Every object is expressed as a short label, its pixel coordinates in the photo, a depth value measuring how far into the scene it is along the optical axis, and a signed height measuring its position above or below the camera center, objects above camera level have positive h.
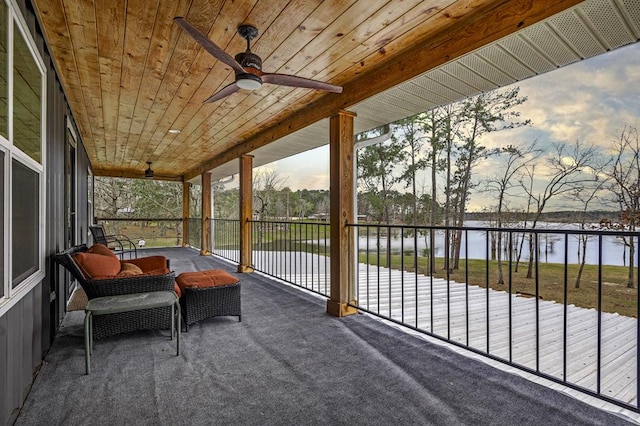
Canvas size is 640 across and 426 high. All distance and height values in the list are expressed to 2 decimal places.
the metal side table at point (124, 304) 2.10 -0.65
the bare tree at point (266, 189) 13.33 +1.00
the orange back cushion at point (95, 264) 2.44 -0.43
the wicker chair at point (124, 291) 2.36 -0.61
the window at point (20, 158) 1.50 +0.31
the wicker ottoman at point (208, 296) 2.86 -0.79
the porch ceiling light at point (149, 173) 7.74 +0.99
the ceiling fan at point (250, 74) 2.07 +0.99
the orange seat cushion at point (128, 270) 2.61 -0.54
